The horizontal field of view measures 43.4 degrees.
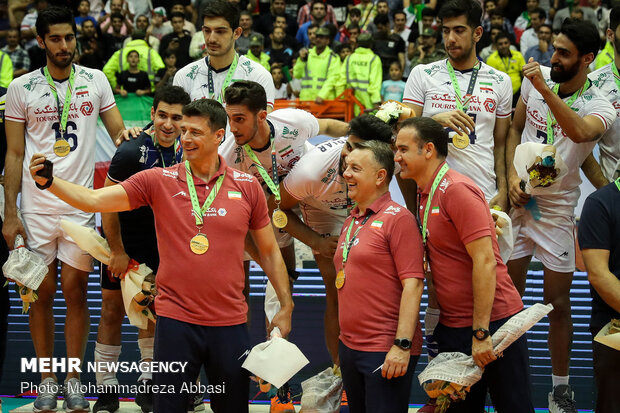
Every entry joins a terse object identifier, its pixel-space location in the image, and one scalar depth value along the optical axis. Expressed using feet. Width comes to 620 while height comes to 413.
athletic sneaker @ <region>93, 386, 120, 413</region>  17.88
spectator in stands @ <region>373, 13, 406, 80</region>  46.11
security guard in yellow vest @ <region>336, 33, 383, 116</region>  43.60
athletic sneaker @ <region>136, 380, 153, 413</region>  17.75
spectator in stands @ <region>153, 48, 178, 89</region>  43.91
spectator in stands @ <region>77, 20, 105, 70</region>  45.57
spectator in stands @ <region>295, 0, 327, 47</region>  49.75
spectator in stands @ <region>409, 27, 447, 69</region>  43.52
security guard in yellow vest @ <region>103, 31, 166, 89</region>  44.50
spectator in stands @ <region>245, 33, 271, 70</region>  45.70
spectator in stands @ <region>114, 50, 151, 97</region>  41.98
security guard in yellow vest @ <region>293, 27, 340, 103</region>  44.50
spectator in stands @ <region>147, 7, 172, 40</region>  50.47
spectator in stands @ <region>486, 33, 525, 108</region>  42.16
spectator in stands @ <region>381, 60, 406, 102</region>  43.09
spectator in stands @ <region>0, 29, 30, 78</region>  46.09
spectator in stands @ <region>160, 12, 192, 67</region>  47.03
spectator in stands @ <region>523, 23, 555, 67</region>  43.29
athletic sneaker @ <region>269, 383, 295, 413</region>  18.31
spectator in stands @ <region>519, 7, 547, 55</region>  46.11
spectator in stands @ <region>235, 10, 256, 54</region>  47.29
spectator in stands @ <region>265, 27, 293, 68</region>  48.03
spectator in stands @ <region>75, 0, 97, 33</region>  51.78
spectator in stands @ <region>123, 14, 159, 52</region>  48.74
